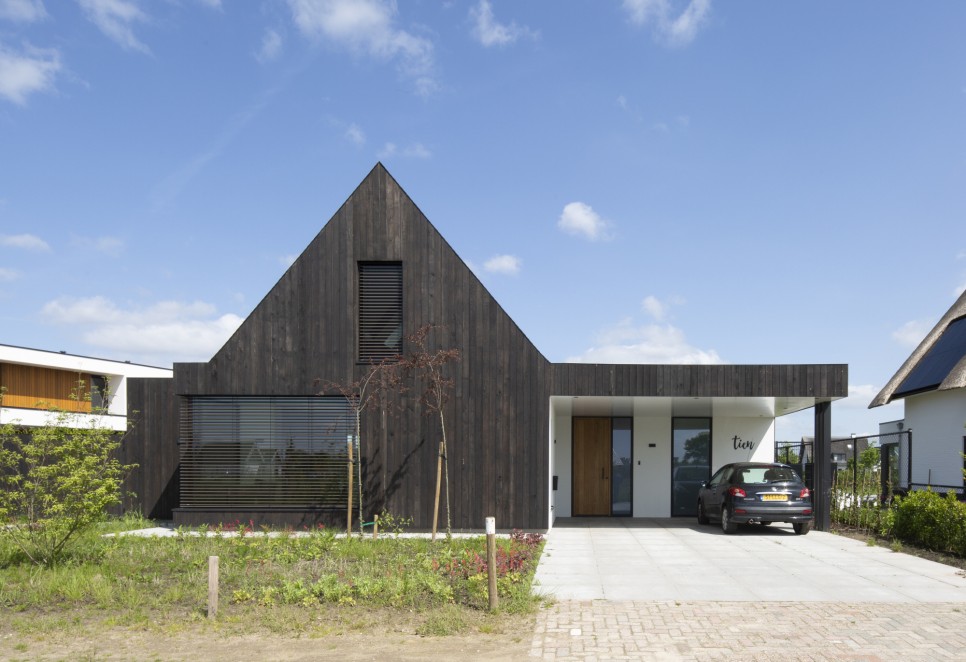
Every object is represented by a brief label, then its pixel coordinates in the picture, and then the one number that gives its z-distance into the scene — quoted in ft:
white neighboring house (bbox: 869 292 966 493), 70.69
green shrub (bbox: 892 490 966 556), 41.22
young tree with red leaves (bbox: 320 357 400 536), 47.07
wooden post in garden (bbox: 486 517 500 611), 26.45
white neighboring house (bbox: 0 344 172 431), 83.10
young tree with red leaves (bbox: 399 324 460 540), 45.03
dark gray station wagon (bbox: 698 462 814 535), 48.91
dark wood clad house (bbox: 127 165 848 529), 48.93
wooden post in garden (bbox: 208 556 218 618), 26.91
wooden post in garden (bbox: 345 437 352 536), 44.24
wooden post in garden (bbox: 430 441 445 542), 44.48
